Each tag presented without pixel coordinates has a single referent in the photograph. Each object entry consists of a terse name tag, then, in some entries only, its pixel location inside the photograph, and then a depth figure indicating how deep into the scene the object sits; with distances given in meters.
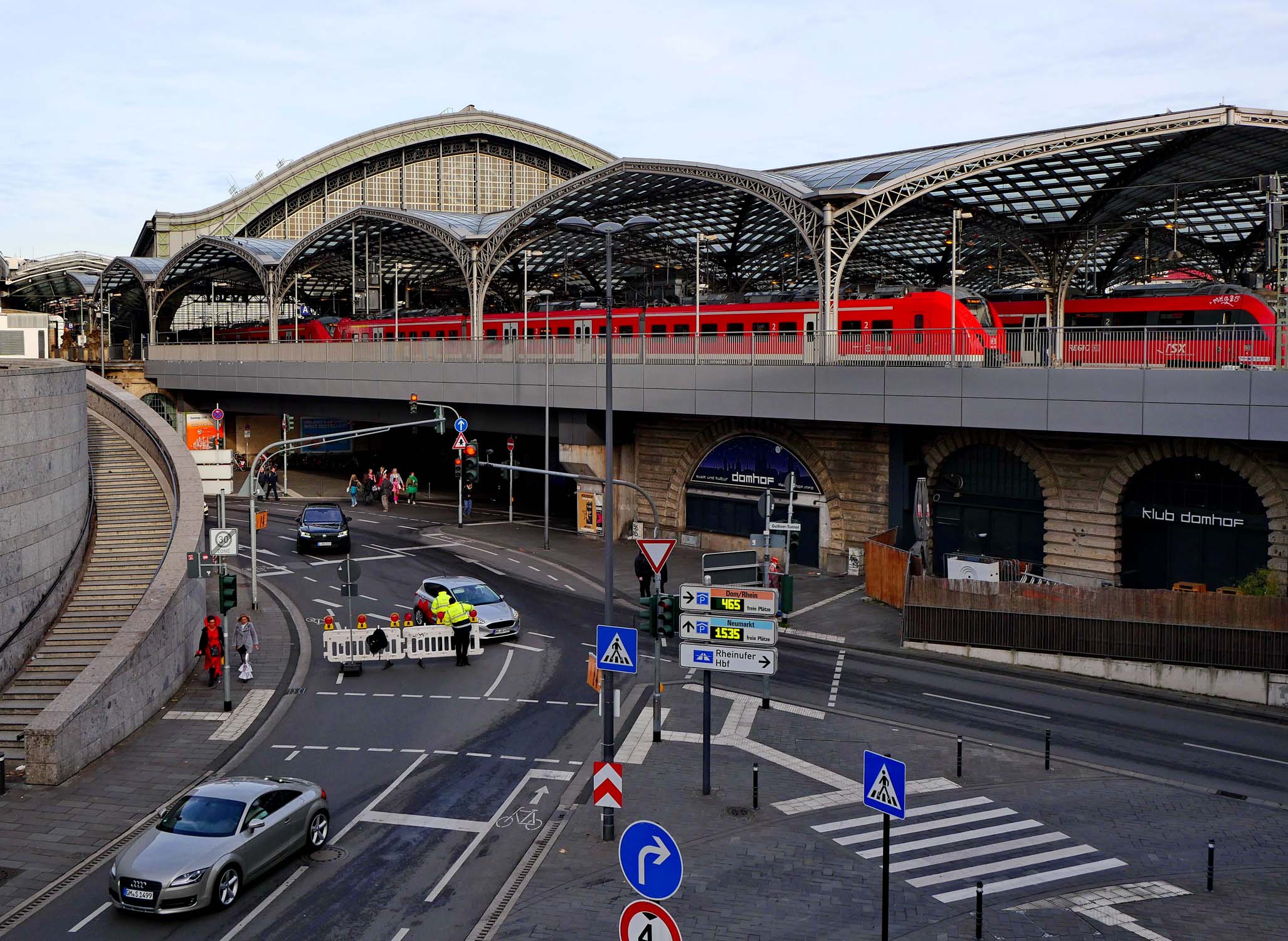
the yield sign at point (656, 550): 21.06
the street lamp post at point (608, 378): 19.81
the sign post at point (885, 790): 13.13
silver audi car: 14.67
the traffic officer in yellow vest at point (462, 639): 28.39
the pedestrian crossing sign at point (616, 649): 19.11
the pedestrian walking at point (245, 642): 26.67
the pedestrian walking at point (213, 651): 26.48
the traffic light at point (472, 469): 31.14
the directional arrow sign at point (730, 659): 19.80
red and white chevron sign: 16.67
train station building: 31.12
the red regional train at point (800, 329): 34.19
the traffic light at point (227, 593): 24.55
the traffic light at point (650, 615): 20.83
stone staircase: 22.75
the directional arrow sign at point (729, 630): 20.17
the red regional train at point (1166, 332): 28.66
